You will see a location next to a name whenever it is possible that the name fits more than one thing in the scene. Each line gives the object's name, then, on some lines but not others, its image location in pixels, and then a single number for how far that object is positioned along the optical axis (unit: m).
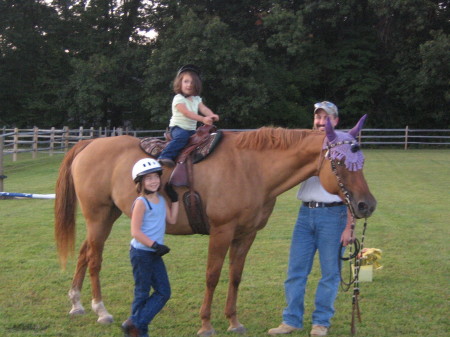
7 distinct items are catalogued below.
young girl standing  4.09
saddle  4.55
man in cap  4.54
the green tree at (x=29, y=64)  34.47
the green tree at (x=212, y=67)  30.95
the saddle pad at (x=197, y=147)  4.65
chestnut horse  4.22
